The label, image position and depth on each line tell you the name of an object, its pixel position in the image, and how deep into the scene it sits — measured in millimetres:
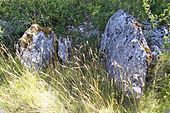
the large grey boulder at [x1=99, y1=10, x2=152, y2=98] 3617
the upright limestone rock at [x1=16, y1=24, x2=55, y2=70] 4299
